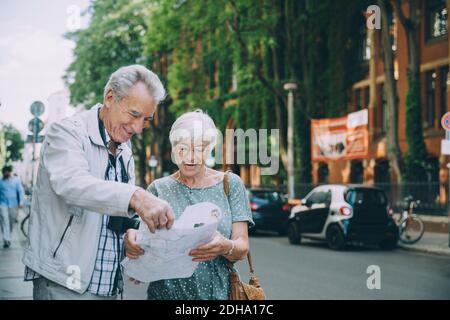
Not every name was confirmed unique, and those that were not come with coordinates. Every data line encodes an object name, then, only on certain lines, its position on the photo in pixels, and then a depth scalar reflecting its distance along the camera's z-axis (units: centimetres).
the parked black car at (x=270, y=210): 1845
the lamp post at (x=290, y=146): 2306
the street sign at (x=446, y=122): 1359
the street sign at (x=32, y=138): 1399
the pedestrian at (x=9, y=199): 1316
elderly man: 195
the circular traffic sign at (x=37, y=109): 1398
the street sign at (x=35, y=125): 1391
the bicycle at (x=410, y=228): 1478
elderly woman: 248
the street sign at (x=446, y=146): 1361
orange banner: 2173
